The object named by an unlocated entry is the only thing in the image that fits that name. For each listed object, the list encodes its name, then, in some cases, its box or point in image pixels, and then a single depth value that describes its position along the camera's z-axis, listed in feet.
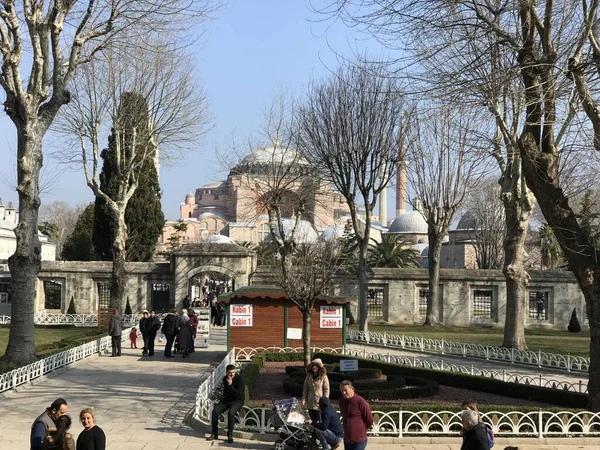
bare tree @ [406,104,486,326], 101.86
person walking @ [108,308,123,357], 71.82
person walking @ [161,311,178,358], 74.02
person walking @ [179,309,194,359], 73.97
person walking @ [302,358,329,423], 34.76
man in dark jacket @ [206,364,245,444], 36.47
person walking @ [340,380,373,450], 27.96
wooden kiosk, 72.38
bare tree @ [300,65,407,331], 97.30
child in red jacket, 83.20
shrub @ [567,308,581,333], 115.24
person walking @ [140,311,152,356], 75.20
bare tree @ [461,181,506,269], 171.22
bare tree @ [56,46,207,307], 96.32
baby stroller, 33.06
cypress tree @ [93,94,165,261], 134.51
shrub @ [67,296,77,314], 122.83
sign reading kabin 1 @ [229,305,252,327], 72.64
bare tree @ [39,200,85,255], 310.22
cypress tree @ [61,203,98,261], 163.02
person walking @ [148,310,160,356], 74.69
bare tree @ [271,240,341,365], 56.18
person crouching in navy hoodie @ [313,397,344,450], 31.89
